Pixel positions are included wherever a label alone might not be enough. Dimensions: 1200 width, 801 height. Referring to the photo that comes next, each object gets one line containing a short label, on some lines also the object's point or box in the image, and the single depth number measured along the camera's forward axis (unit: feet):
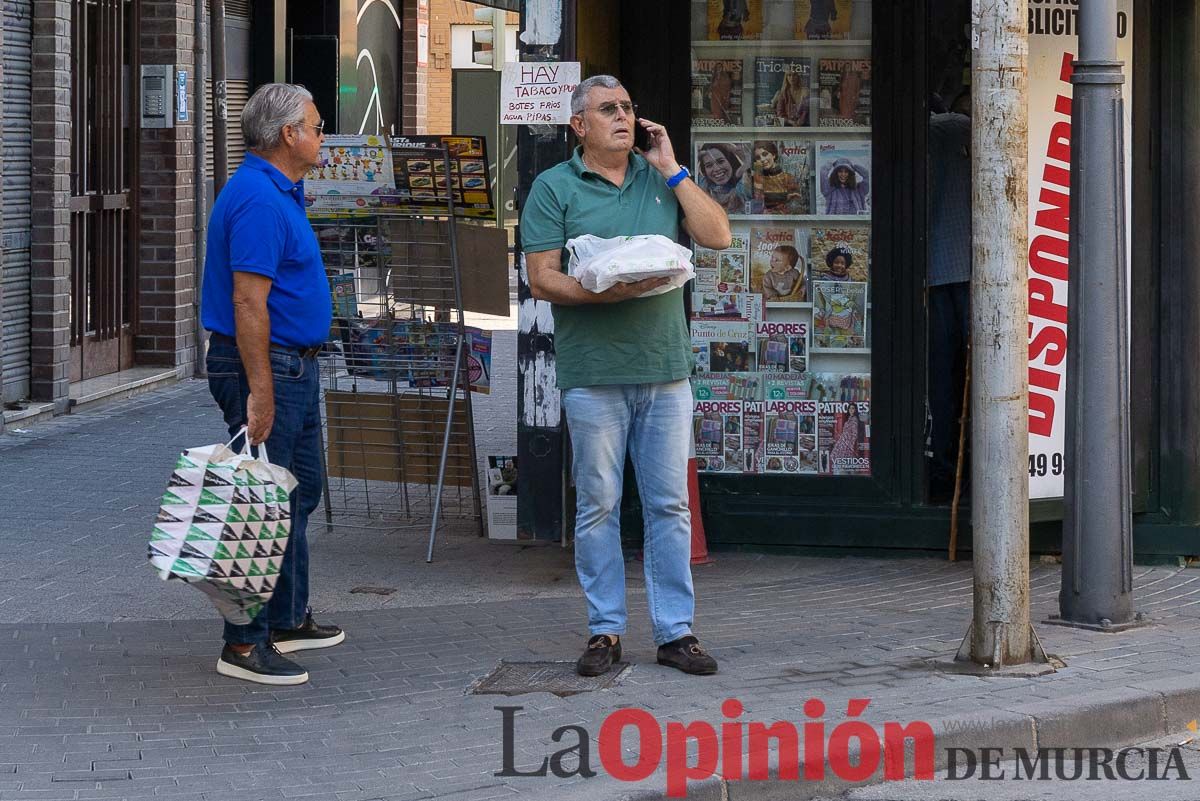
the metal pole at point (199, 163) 74.48
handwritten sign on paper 38.33
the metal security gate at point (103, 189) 66.79
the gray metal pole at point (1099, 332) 33.46
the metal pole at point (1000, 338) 31.00
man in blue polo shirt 30.18
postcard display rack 41.83
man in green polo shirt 30.66
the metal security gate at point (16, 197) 60.60
